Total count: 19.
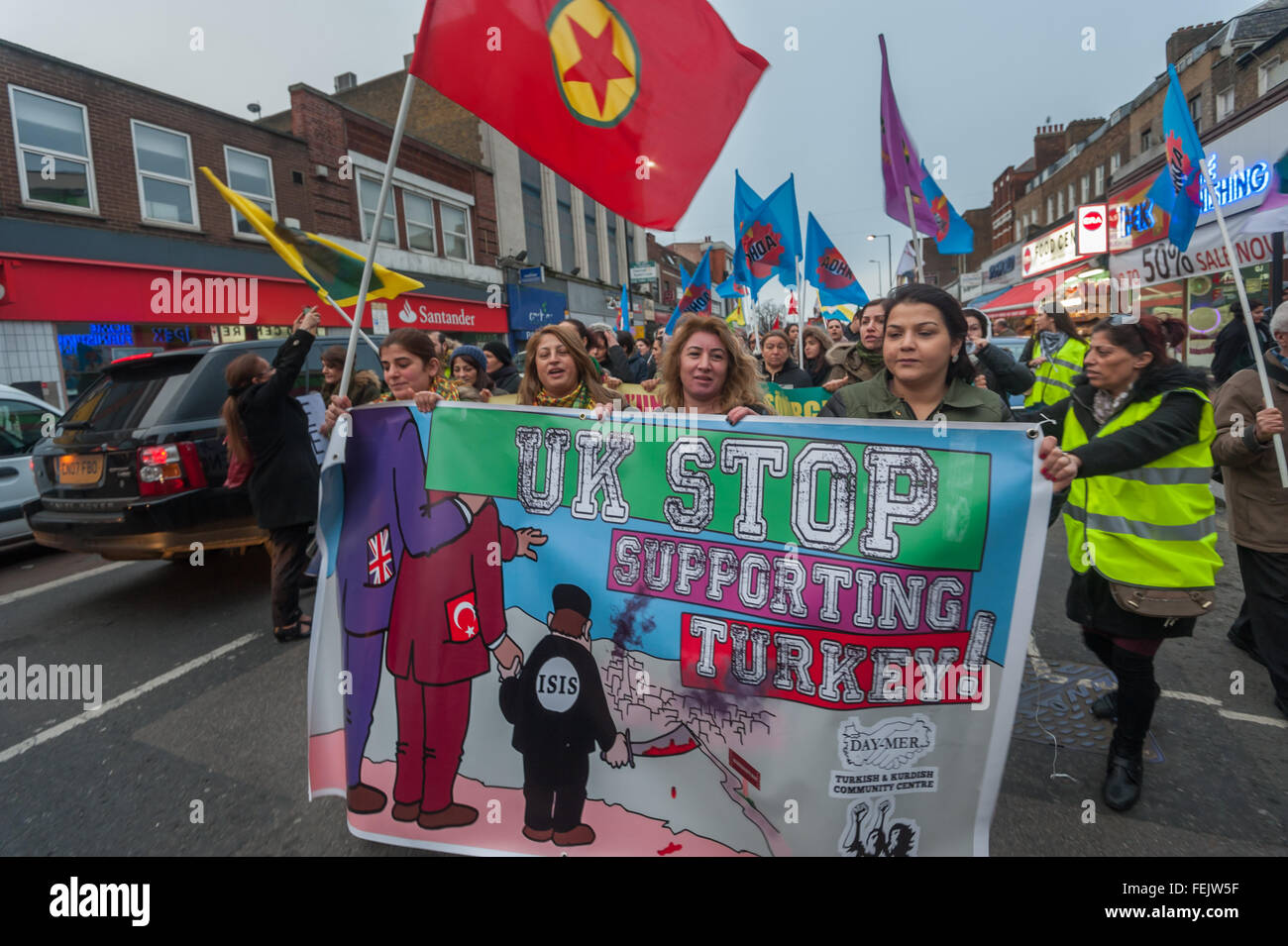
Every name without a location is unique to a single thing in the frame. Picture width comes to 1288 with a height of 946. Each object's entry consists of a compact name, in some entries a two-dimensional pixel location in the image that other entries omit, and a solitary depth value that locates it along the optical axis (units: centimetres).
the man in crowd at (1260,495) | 319
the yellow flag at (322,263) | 375
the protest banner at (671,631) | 206
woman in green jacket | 240
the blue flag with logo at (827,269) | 988
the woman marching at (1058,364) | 531
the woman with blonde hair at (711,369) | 306
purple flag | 505
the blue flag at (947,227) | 665
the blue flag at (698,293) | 920
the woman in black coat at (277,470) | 441
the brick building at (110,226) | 1091
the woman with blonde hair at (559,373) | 356
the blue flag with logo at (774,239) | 897
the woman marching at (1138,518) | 254
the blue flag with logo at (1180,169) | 385
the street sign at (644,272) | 3541
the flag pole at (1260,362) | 300
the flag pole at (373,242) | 246
